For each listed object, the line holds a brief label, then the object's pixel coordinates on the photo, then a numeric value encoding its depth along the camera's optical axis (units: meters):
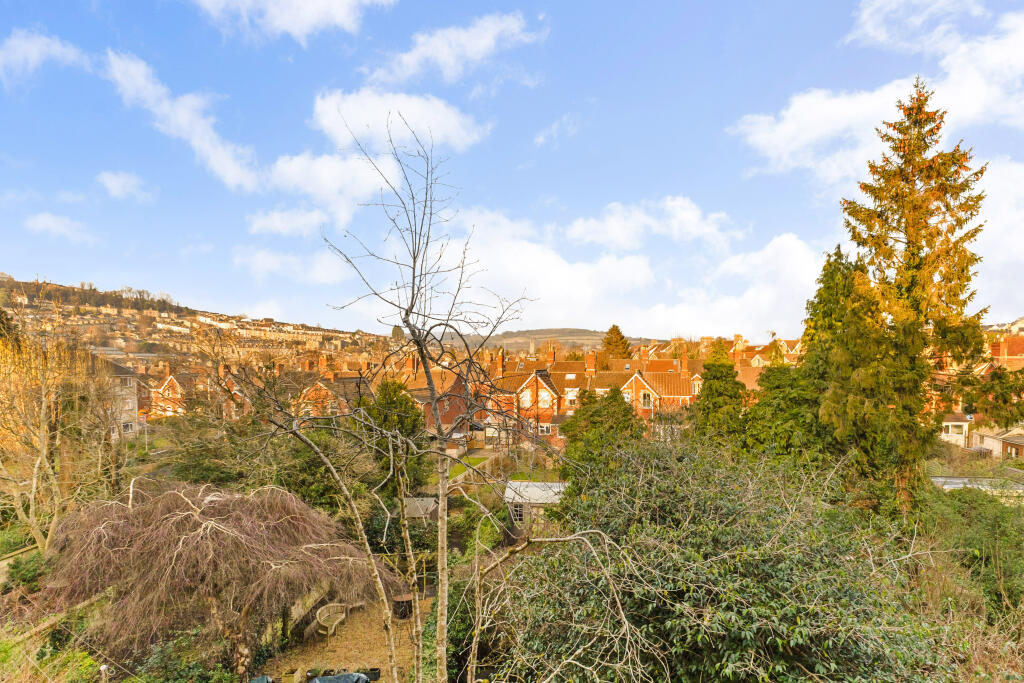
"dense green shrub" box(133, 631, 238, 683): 6.19
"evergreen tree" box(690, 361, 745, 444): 17.28
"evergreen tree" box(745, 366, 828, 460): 11.66
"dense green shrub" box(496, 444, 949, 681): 3.68
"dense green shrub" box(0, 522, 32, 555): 10.20
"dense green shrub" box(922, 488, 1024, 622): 7.00
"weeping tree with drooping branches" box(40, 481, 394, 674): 6.14
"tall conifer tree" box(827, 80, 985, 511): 9.96
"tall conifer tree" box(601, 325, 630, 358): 46.16
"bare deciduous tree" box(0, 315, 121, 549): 9.90
